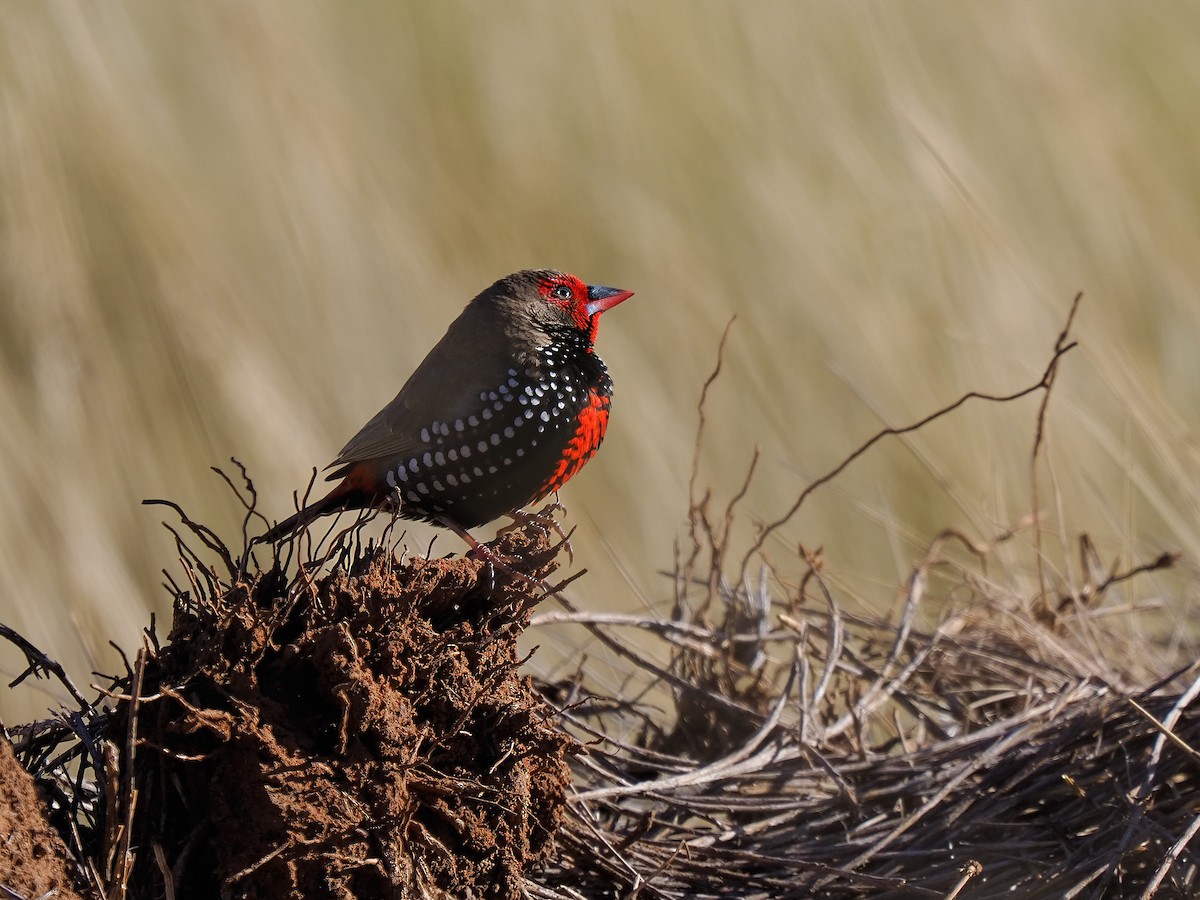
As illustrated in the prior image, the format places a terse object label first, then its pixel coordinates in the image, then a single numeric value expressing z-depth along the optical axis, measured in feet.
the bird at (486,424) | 19.45
